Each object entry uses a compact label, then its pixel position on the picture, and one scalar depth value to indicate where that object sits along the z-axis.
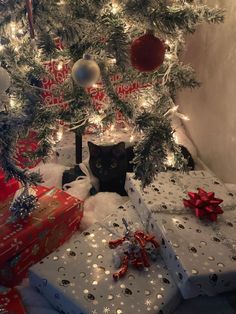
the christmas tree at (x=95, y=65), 1.01
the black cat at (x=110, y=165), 1.46
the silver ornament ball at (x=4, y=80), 0.96
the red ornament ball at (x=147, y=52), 0.97
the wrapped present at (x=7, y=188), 1.35
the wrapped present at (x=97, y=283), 0.93
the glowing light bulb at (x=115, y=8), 1.07
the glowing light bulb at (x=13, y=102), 1.20
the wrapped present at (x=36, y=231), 1.07
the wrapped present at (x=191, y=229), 0.95
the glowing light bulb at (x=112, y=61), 1.26
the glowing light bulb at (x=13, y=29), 1.14
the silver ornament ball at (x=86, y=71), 1.00
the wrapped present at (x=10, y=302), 0.97
